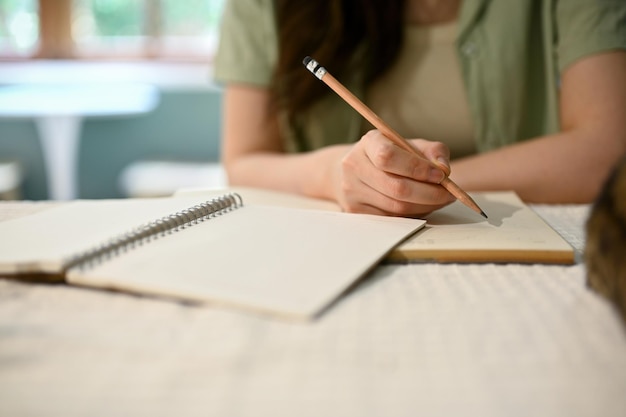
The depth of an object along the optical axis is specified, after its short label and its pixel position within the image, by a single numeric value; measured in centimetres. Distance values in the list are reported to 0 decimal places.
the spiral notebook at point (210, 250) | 39
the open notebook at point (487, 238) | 48
